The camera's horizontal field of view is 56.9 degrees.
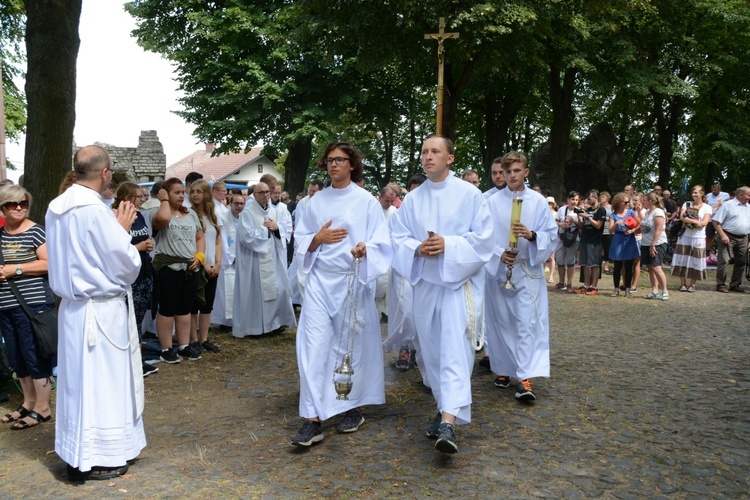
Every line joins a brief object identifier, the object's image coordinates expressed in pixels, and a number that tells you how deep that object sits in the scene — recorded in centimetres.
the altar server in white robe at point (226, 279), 1033
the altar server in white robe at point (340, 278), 539
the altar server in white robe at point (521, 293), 635
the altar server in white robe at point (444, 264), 504
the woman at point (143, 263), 687
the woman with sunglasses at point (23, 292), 565
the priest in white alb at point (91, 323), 449
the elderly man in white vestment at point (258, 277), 965
